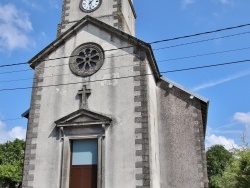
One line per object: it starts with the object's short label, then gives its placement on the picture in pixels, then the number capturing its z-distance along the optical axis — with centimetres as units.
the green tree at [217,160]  4741
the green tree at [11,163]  3847
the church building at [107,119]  1273
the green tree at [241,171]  1955
